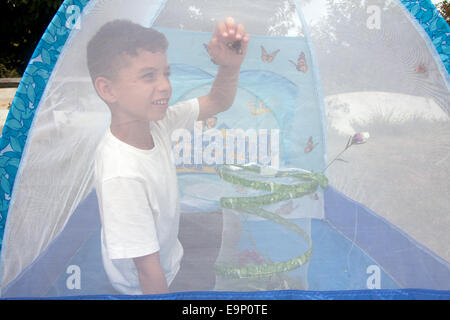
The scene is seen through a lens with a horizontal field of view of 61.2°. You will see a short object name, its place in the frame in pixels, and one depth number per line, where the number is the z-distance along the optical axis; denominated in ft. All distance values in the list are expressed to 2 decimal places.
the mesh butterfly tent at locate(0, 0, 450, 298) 4.12
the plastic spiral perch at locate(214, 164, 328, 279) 4.25
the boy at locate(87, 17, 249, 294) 3.92
